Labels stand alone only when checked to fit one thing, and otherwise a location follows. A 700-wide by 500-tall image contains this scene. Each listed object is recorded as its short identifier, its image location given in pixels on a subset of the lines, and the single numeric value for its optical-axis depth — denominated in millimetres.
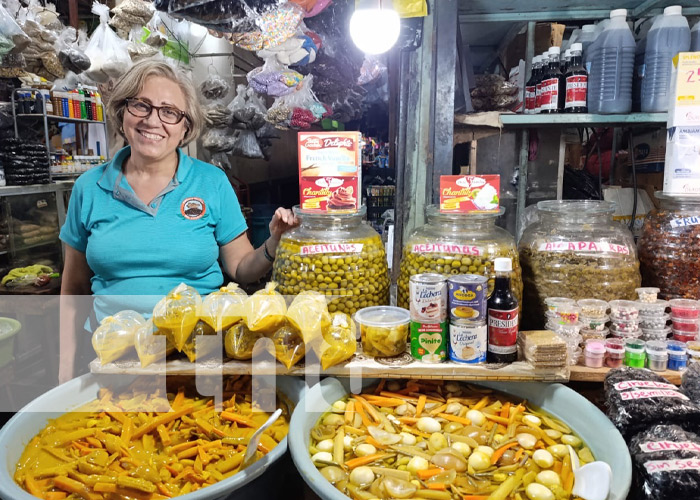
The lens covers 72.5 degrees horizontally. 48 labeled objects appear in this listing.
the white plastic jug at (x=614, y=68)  1675
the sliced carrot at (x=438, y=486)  987
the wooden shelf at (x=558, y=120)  1709
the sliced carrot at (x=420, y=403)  1226
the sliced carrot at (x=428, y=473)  1019
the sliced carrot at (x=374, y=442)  1114
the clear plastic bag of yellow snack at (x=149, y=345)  1207
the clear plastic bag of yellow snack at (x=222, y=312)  1200
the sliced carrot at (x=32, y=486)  990
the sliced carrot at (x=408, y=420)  1194
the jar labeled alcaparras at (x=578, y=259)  1374
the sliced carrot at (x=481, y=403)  1241
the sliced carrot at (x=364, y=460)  1053
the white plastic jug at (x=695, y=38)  1612
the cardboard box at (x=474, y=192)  1388
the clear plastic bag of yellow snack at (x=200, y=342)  1217
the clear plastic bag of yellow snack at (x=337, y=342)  1182
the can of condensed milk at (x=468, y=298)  1132
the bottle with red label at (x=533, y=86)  1865
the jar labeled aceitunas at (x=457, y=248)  1331
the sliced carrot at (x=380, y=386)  1316
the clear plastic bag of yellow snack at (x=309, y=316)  1169
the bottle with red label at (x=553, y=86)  1737
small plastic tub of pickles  1209
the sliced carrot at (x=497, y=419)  1186
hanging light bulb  1607
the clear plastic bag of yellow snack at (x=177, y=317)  1180
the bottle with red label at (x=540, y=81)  1798
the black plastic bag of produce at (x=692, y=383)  1113
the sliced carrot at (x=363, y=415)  1188
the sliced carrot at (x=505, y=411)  1212
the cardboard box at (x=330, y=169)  1394
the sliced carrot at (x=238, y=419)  1207
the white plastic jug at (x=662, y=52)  1606
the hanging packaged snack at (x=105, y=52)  3451
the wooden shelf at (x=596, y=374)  1227
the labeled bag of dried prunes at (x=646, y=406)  1020
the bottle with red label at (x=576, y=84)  1704
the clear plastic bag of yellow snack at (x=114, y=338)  1214
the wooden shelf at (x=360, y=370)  1160
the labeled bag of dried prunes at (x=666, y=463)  858
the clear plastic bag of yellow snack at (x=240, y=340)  1198
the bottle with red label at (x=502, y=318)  1134
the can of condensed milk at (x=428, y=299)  1154
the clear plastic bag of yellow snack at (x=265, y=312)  1157
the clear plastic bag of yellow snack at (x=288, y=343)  1186
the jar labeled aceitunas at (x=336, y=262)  1358
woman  1635
